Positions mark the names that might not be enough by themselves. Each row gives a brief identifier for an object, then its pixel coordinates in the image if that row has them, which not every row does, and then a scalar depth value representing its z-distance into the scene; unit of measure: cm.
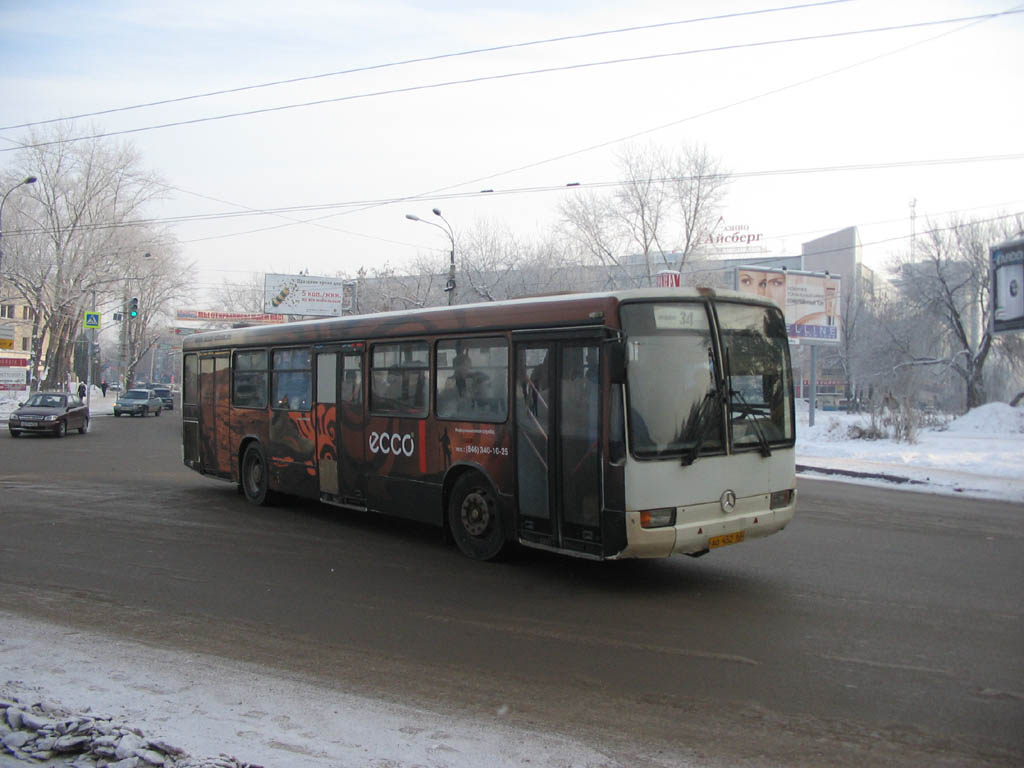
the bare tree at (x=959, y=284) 4141
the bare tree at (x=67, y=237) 5028
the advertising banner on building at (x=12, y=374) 3910
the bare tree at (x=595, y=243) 4825
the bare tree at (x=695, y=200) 4744
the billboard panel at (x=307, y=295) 6062
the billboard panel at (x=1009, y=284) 1878
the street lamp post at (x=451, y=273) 3524
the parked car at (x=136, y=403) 4694
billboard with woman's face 3541
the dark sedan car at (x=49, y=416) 2756
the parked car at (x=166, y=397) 5819
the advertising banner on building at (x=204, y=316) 7988
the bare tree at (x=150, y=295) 5812
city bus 706
